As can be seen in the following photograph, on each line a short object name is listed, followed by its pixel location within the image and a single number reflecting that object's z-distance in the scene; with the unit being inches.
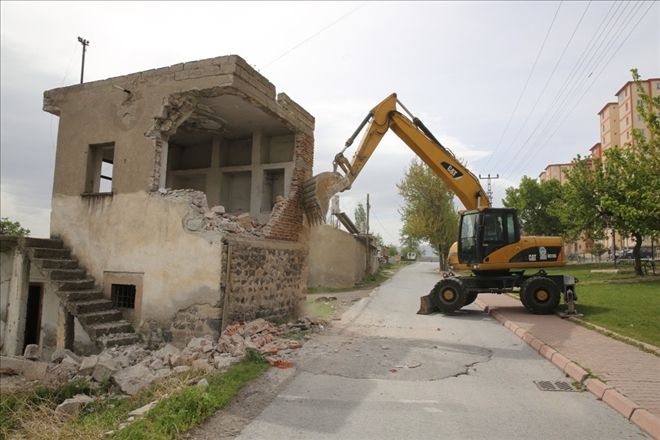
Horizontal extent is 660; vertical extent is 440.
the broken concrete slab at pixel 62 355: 340.2
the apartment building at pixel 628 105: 2308.1
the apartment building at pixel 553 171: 3414.4
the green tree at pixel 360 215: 2775.6
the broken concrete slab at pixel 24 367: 323.3
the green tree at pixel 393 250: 3723.9
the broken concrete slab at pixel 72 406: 236.3
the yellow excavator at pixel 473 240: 500.4
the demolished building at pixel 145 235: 352.2
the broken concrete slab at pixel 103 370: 292.8
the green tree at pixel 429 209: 1485.0
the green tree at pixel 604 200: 792.9
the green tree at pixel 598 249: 1713.3
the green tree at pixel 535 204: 1852.9
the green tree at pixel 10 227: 1105.9
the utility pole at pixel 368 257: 1252.1
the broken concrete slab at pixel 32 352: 366.6
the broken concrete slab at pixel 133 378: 266.1
